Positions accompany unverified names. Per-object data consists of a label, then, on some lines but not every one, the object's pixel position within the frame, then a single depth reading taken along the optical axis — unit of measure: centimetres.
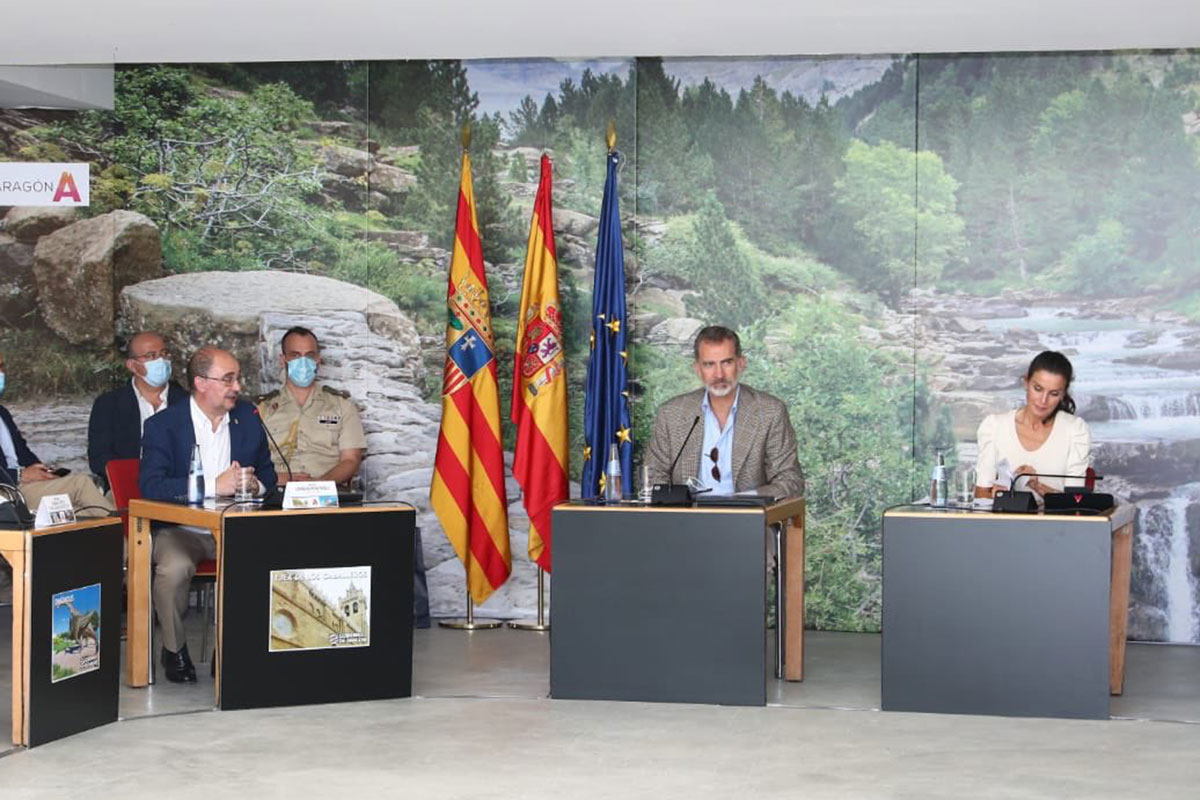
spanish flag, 783
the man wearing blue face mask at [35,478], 716
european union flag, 774
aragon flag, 786
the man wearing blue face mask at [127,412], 795
